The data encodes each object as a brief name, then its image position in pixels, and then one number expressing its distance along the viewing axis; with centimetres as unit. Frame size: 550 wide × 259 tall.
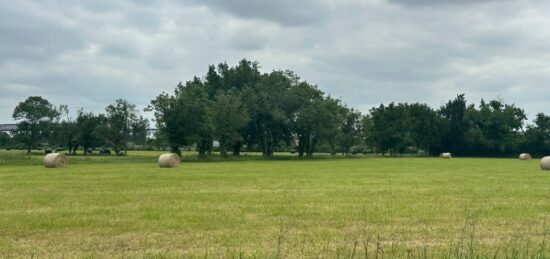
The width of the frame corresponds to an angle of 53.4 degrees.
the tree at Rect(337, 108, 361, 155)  10294
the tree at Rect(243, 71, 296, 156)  8219
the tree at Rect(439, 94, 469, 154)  10531
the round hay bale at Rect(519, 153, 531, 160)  7418
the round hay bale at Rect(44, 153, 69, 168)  4097
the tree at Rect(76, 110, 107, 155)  11212
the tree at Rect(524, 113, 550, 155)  10200
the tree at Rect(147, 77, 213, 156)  6950
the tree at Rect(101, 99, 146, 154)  10594
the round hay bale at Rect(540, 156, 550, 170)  3731
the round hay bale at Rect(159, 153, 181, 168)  4103
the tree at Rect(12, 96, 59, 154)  11831
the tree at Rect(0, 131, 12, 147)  15106
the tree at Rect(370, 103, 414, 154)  10356
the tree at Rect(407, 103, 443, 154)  10625
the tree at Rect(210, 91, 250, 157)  7406
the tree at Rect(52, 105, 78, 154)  11502
